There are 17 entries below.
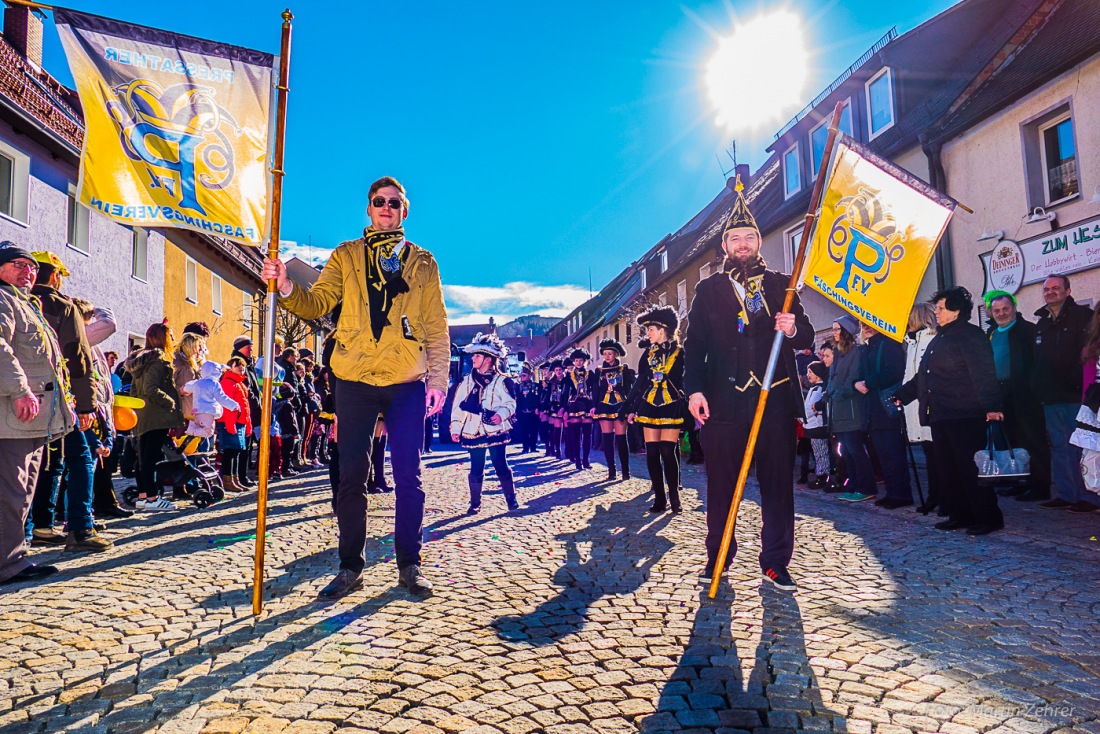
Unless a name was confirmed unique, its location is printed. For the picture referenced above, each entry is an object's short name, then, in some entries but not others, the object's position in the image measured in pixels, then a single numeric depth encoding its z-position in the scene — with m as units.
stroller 8.11
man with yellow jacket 4.23
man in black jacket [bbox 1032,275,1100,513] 7.28
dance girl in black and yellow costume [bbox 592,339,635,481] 11.23
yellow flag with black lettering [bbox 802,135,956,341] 4.46
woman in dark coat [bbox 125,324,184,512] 7.64
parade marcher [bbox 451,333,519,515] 8.00
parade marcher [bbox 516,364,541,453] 21.11
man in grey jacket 4.45
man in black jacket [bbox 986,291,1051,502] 7.89
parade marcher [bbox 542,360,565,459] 15.83
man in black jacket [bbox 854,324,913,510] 7.93
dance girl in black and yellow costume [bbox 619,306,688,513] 7.67
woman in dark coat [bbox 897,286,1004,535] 6.12
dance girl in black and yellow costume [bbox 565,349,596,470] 13.41
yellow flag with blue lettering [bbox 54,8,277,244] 3.56
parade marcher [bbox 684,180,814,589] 4.45
